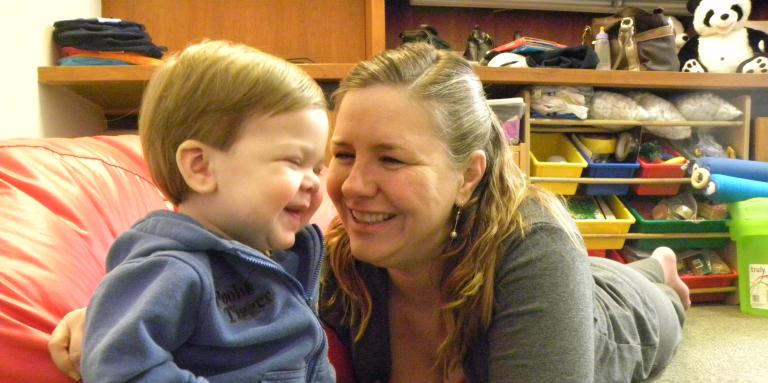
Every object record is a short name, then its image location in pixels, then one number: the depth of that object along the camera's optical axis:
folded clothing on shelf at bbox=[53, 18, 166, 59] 1.68
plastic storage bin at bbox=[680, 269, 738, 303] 2.08
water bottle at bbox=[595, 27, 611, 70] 2.18
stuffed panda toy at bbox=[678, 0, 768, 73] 2.17
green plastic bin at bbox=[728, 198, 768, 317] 1.93
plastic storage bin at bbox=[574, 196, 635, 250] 2.04
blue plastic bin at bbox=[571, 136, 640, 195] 2.06
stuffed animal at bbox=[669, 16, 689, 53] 2.38
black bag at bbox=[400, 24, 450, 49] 2.19
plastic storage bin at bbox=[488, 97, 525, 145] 1.92
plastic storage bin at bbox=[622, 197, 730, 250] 2.08
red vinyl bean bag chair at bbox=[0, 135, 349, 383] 0.69
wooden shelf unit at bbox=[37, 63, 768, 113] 1.68
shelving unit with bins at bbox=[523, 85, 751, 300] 2.04
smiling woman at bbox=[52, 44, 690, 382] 0.90
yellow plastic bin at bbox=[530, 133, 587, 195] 2.03
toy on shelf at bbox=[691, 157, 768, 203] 1.91
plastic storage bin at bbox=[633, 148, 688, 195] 2.08
